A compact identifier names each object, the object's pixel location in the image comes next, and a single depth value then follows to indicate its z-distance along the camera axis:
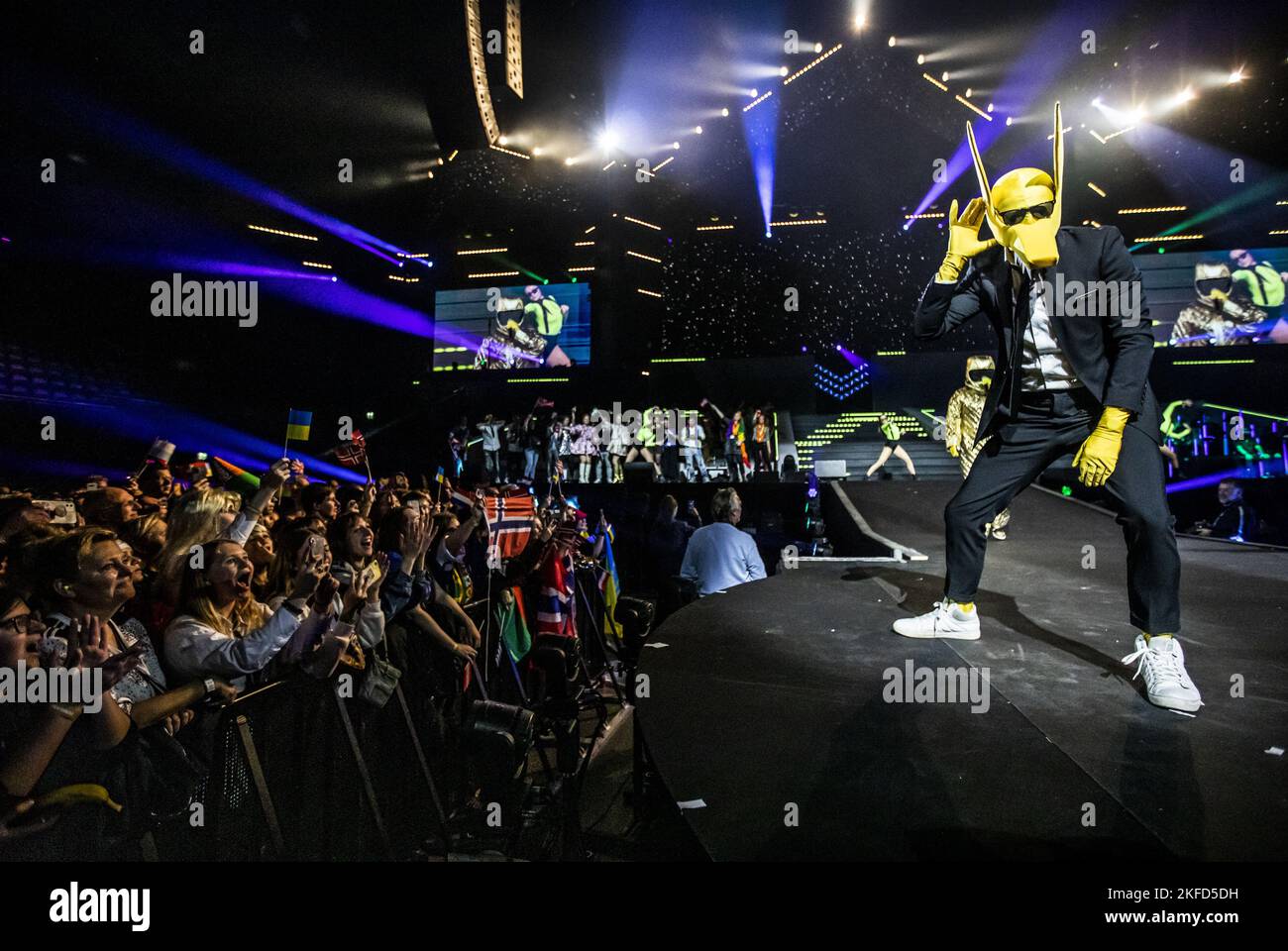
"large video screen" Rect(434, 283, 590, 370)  19.59
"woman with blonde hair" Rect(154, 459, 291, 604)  2.83
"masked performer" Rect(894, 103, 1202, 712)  2.17
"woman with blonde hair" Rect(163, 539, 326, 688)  2.24
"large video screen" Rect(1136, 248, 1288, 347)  15.34
